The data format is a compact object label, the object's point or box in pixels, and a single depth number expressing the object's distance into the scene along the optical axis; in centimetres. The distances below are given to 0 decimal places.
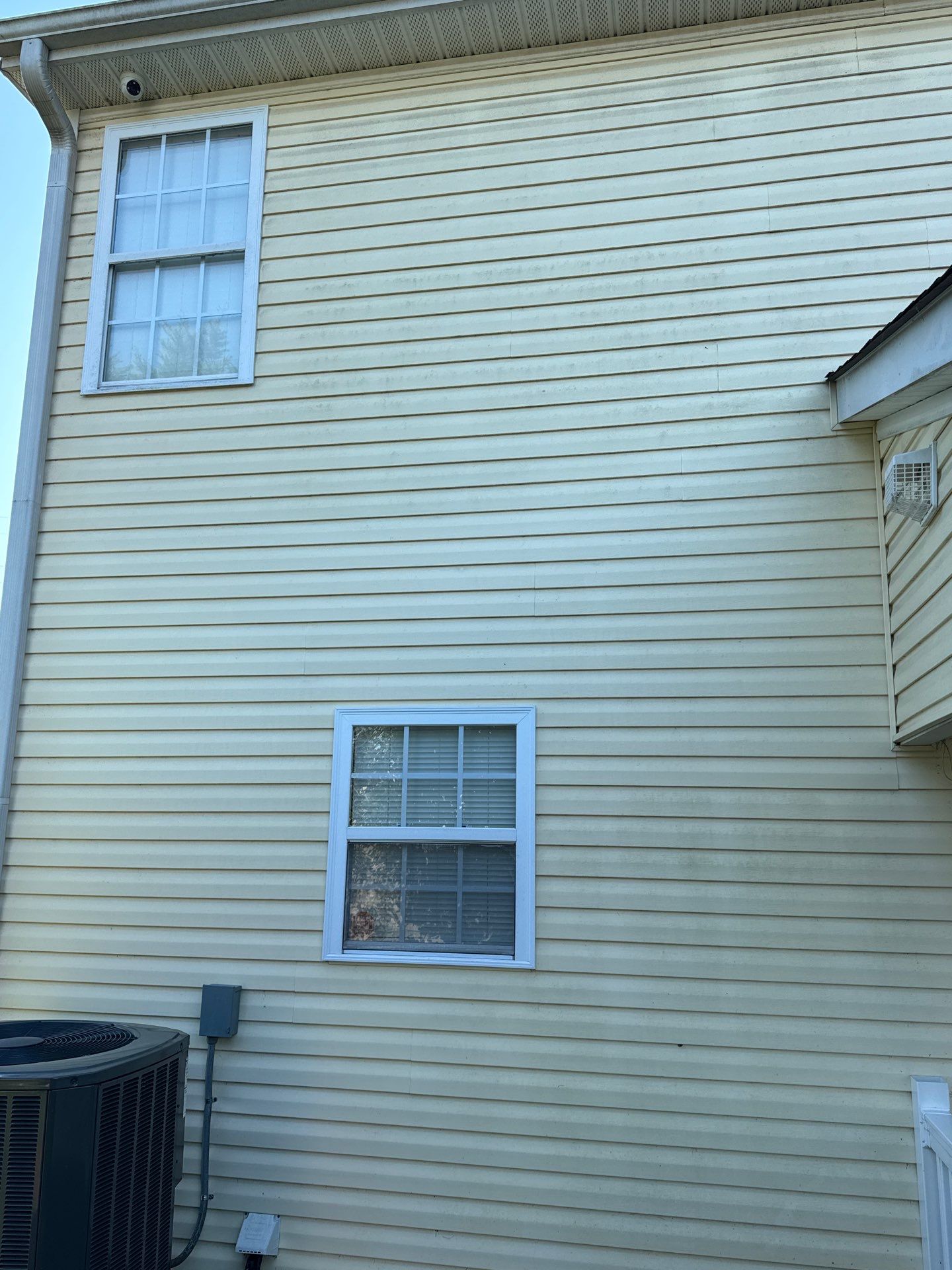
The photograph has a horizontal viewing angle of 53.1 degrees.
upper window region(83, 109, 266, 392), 423
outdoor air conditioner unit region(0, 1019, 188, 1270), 261
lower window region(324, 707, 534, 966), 350
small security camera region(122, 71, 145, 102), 436
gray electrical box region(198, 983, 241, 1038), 353
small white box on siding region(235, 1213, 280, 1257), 334
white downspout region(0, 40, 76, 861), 406
